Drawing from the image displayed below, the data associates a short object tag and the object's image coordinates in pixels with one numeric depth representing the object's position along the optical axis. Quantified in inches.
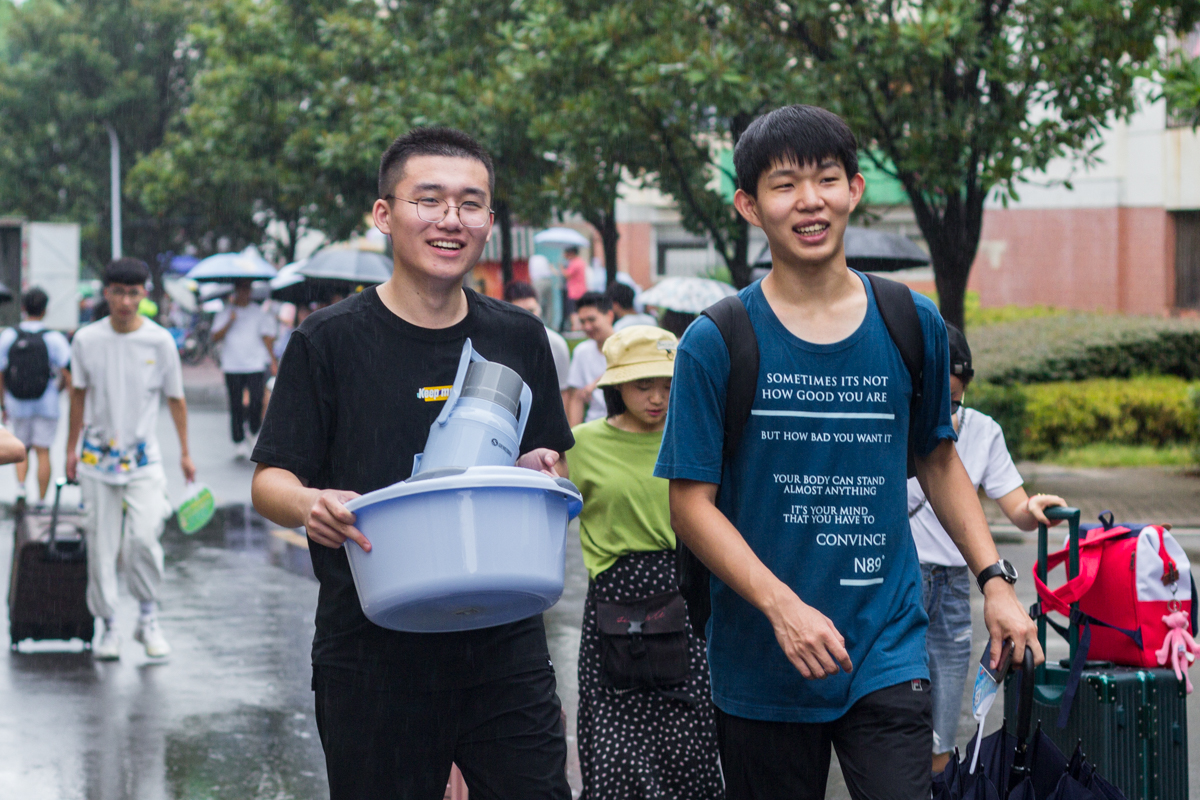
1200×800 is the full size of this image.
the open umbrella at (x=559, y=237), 1263.5
